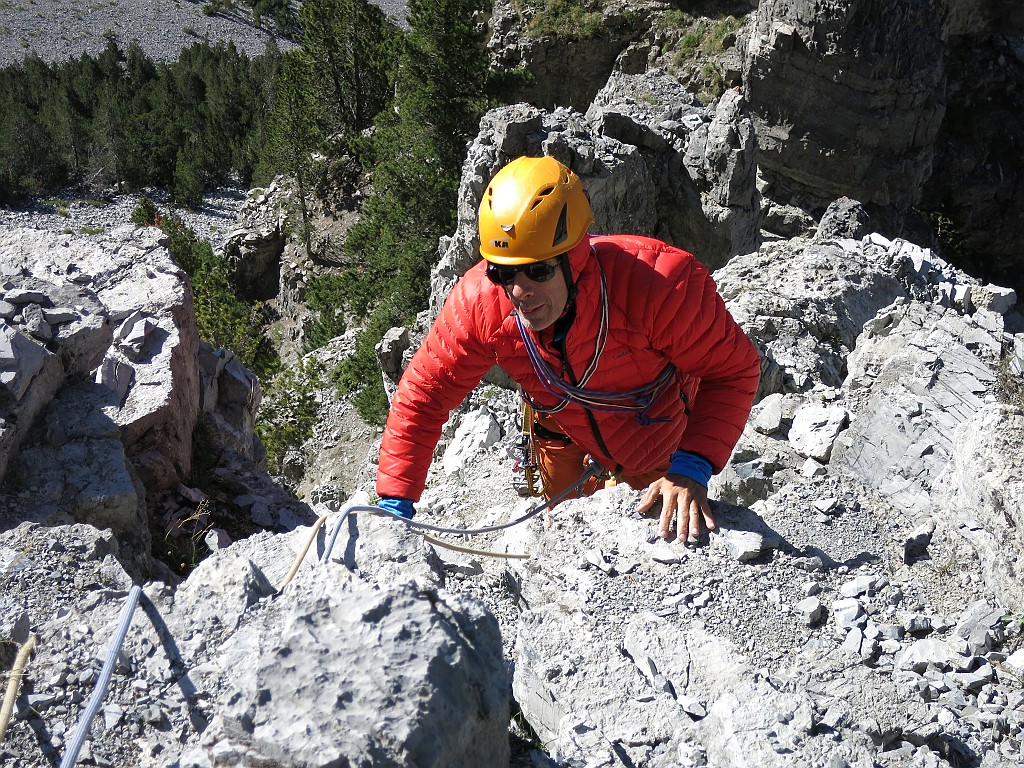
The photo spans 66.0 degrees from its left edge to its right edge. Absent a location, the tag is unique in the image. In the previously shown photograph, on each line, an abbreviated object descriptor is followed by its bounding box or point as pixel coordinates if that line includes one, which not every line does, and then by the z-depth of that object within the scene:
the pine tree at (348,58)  34.59
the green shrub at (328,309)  27.66
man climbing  4.04
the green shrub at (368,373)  20.20
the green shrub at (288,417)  20.47
